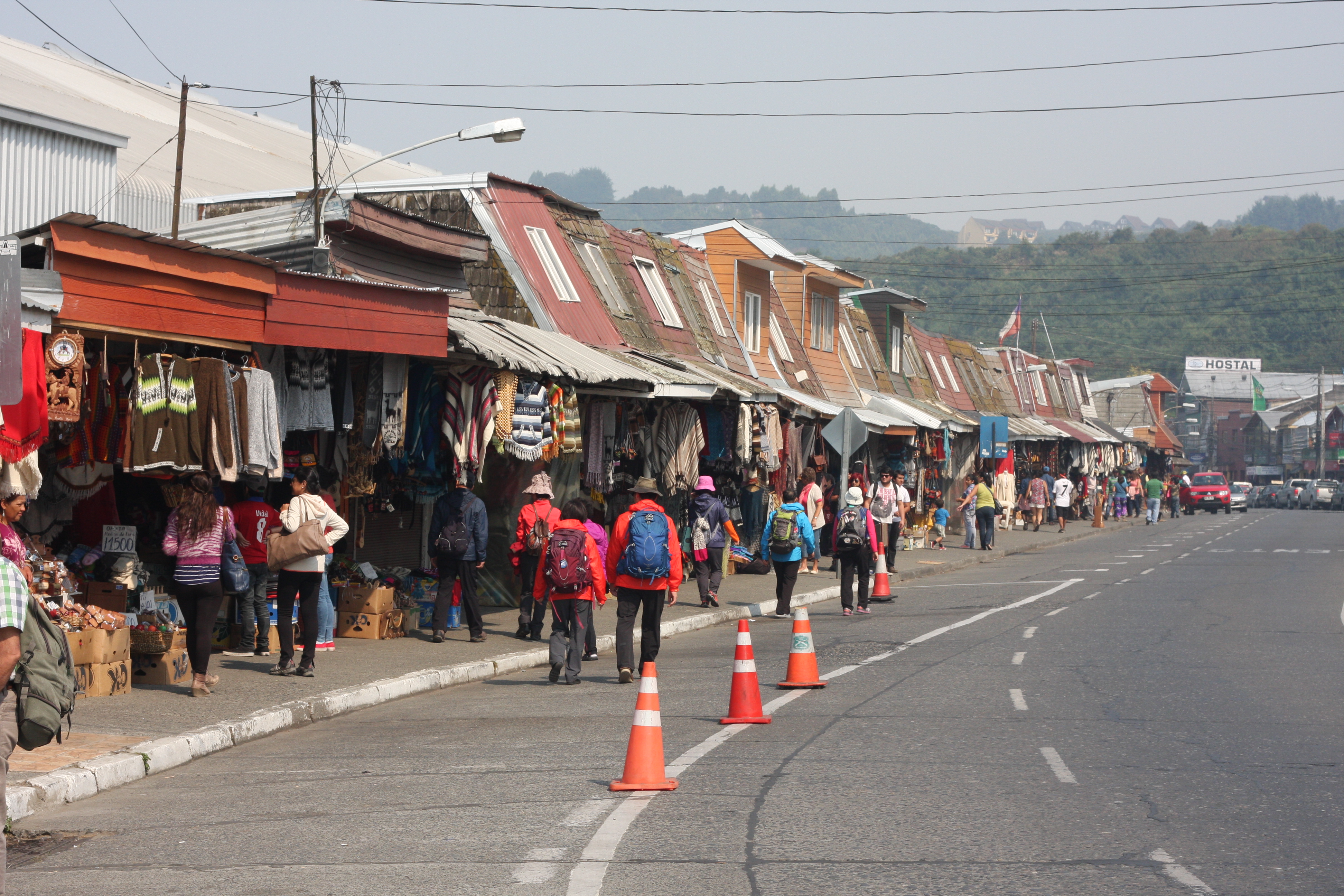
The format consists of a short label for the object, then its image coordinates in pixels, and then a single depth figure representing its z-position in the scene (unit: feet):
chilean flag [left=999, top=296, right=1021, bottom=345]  225.15
